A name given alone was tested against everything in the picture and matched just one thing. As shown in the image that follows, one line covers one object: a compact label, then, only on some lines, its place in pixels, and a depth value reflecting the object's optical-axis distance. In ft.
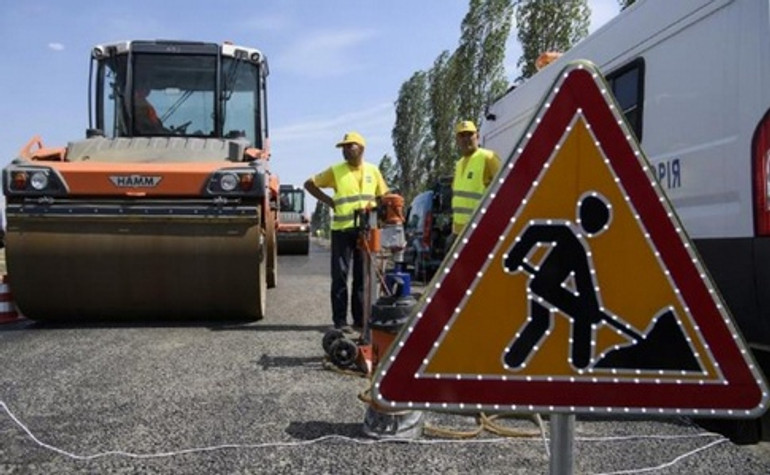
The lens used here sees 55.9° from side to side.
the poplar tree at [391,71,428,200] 152.75
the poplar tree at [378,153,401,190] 160.04
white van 11.50
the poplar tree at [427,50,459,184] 112.88
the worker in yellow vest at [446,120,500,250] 21.20
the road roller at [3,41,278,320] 19.86
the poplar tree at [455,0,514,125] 86.33
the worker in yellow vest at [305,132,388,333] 20.30
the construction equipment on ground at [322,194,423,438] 11.39
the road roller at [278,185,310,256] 76.95
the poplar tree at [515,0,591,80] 65.82
